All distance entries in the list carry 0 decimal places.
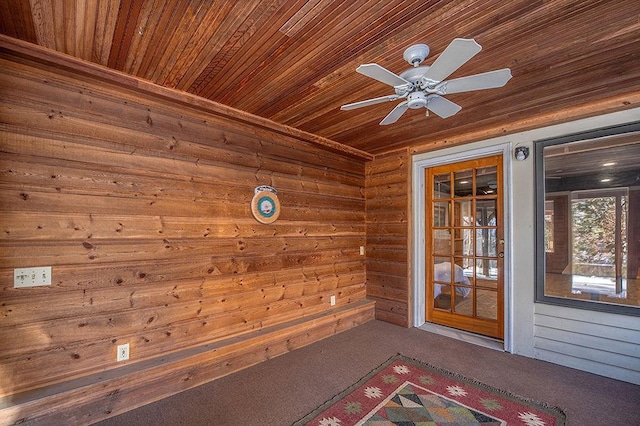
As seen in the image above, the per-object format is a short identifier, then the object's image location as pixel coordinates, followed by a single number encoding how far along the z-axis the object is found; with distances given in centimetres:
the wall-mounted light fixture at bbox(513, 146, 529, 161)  305
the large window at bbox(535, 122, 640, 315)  258
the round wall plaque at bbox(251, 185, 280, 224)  301
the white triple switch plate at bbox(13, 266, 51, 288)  185
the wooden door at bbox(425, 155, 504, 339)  342
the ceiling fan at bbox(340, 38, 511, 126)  143
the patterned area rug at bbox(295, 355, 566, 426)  203
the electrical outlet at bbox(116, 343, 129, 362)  219
